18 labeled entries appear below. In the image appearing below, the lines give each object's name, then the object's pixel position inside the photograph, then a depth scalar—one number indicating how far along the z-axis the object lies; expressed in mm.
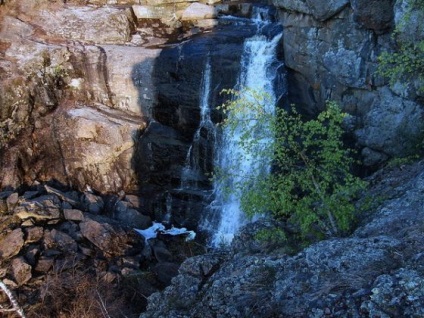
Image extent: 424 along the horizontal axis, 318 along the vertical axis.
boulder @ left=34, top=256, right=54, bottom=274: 12977
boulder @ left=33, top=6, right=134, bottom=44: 18969
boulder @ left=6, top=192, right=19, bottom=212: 14984
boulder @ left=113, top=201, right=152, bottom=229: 16250
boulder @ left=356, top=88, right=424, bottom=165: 12148
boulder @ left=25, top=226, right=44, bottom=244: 13902
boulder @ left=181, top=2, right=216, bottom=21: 19875
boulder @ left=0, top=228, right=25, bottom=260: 13180
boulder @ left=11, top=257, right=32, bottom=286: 12383
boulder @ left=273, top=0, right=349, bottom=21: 13115
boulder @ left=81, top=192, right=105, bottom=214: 16188
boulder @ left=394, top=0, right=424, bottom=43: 10600
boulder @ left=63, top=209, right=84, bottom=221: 15062
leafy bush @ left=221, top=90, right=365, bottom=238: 7203
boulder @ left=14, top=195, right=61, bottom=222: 14625
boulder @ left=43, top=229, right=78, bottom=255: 13798
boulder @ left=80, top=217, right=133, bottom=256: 14273
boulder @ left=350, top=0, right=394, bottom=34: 11930
